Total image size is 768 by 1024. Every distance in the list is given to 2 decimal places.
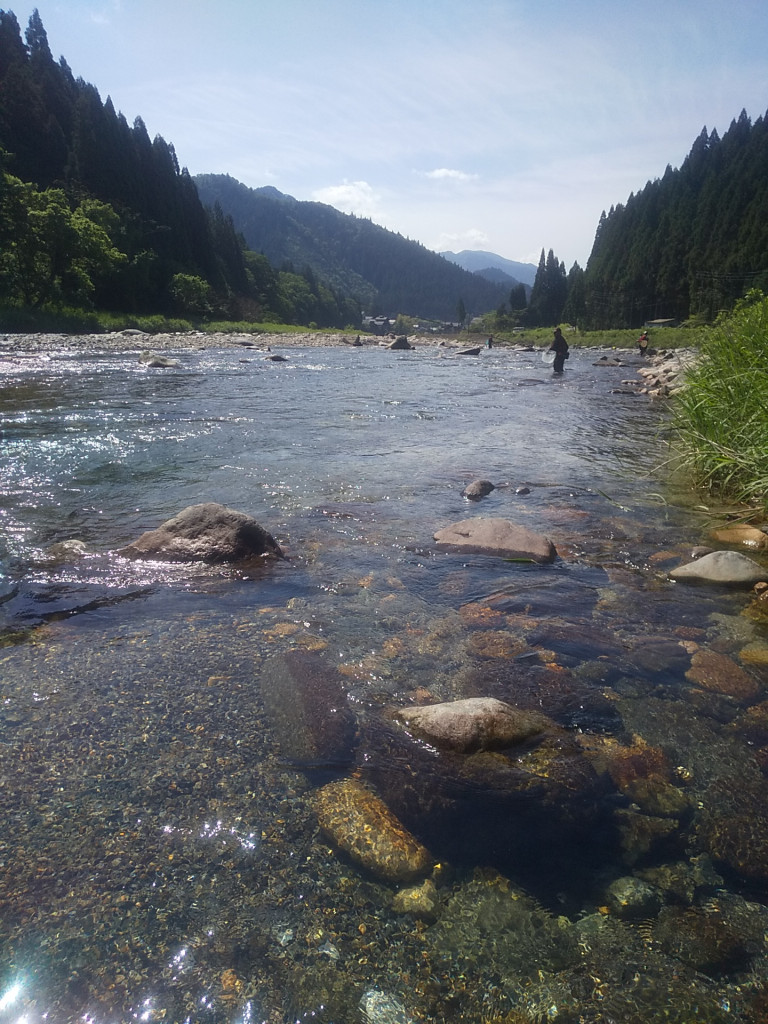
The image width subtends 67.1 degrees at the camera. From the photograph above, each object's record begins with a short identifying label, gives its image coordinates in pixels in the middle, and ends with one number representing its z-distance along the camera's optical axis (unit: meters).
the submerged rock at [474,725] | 2.89
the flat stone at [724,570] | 4.79
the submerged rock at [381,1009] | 1.74
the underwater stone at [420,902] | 2.07
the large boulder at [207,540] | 5.18
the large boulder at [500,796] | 2.33
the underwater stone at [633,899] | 2.07
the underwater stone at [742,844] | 2.23
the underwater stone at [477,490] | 7.51
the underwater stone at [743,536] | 5.73
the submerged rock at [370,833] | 2.25
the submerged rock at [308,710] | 2.88
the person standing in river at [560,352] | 29.75
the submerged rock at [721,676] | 3.40
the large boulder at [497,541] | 5.51
